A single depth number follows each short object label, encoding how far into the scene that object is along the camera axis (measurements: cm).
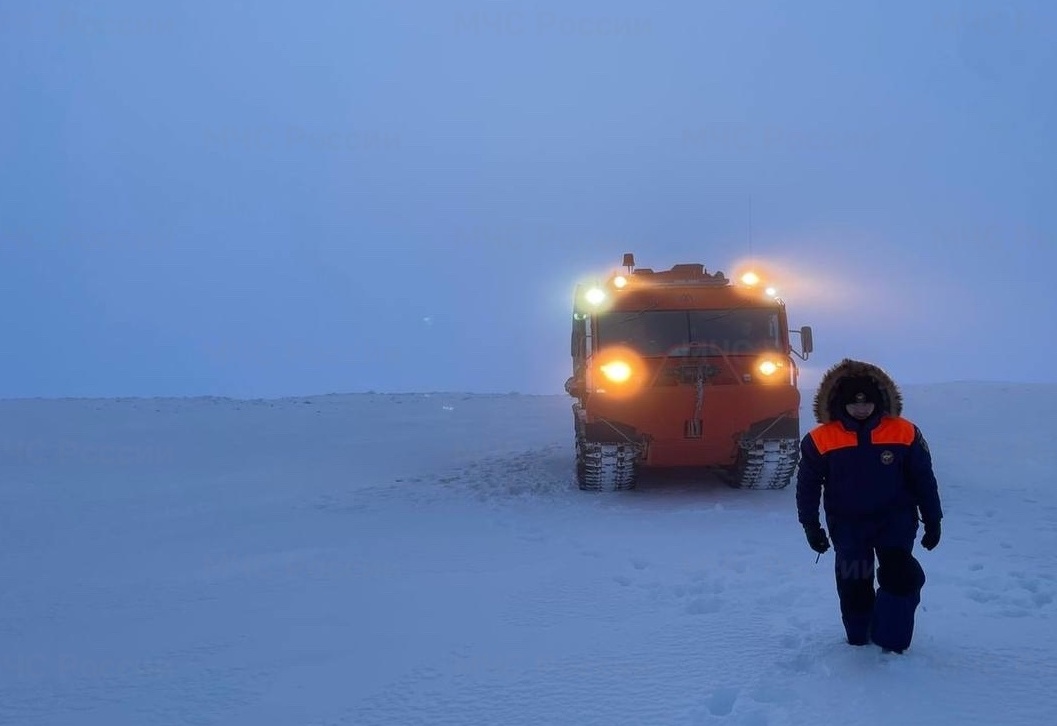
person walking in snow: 372
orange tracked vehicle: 910
